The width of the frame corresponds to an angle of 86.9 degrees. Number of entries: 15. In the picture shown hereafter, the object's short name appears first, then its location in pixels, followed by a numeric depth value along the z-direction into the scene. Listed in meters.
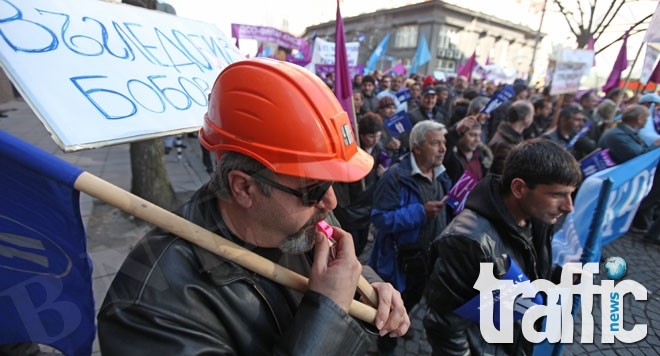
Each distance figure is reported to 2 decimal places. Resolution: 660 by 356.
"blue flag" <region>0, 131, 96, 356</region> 0.91
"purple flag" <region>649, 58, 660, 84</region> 6.69
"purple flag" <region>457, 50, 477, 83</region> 14.21
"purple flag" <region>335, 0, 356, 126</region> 3.62
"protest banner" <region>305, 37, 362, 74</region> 10.83
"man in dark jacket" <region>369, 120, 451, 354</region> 2.76
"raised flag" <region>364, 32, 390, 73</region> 14.88
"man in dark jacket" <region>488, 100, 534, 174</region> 4.21
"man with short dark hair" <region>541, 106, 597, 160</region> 4.93
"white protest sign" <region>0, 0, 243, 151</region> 1.04
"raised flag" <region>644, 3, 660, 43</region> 4.30
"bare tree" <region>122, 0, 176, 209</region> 4.75
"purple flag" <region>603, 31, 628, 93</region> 7.68
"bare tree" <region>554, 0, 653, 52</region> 16.35
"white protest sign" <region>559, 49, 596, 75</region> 7.30
